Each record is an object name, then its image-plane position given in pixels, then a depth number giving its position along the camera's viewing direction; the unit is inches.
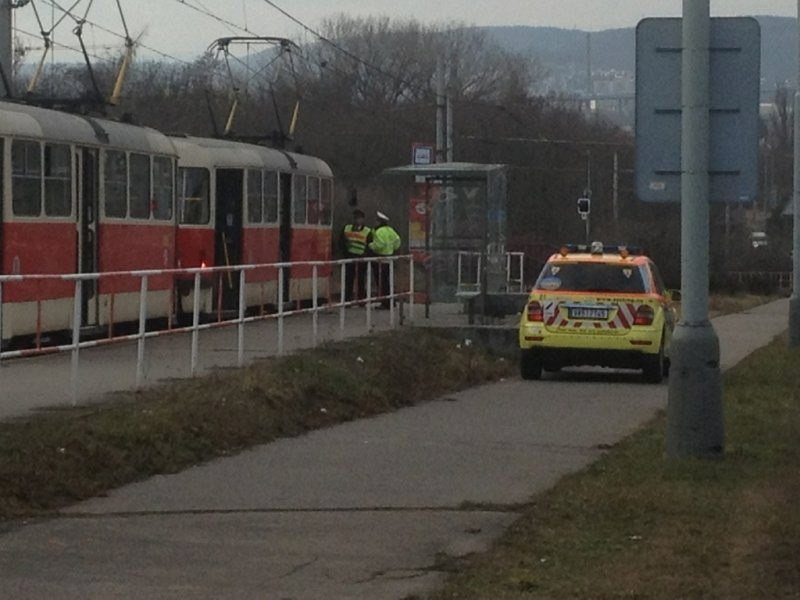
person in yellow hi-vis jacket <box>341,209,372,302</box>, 1333.7
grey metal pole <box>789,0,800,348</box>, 1309.1
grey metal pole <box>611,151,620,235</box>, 2704.2
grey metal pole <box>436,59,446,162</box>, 1850.4
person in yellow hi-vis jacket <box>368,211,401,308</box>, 1321.4
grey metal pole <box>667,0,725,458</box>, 532.4
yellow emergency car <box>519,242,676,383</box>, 930.7
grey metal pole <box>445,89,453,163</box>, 1899.6
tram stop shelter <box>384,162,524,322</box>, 1165.1
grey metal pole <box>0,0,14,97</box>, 1118.8
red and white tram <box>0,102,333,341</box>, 831.7
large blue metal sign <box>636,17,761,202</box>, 538.6
